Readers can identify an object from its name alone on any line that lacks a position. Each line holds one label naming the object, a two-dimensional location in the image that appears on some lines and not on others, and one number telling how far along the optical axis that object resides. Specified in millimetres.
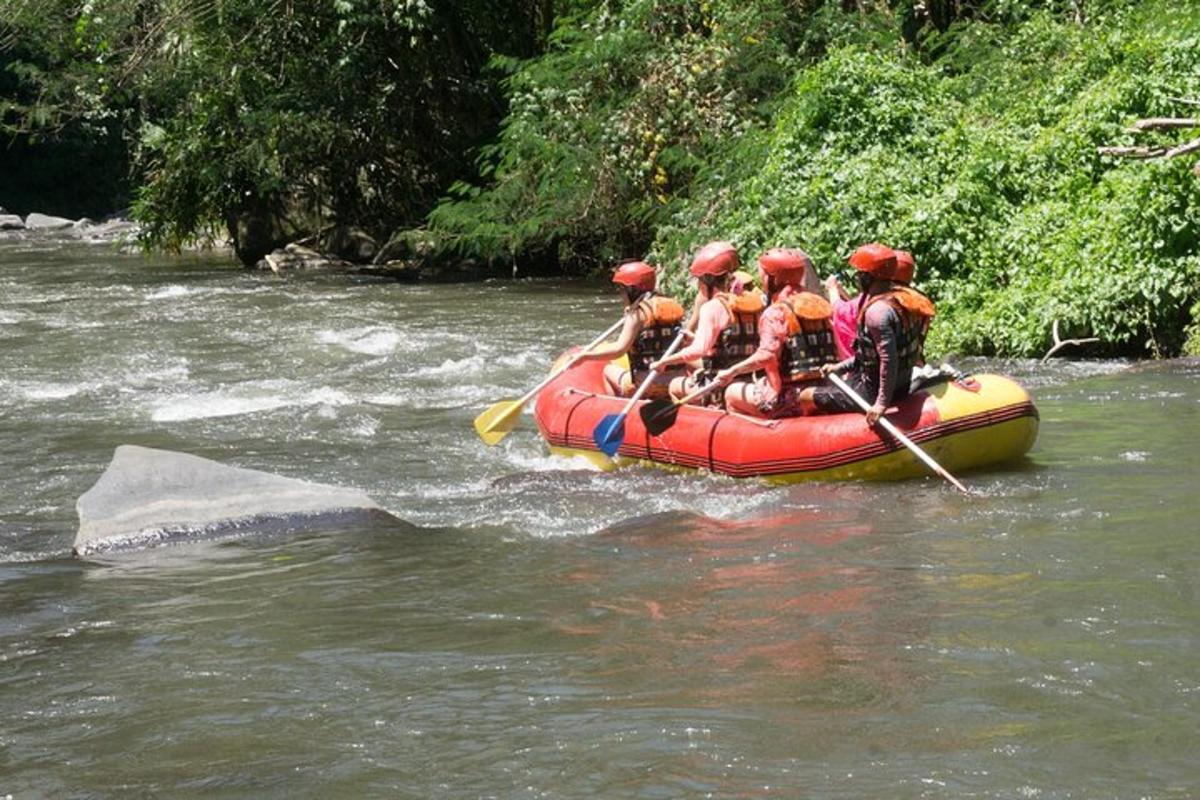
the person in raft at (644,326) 17963
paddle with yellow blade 18544
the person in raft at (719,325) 17049
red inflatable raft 15569
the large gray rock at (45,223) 64544
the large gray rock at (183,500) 14365
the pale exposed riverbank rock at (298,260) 42706
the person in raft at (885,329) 15403
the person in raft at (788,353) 16219
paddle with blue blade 17340
